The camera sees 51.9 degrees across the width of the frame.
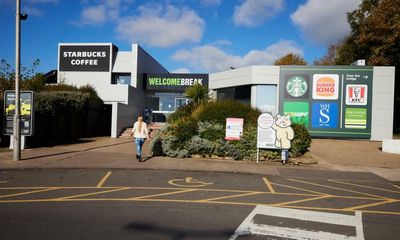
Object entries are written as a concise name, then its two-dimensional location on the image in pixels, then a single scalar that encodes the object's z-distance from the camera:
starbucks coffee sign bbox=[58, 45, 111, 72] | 32.88
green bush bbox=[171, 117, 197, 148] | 16.30
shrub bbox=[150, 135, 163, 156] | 16.33
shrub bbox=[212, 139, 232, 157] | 16.05
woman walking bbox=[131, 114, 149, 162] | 14.70
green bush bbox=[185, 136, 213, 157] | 16.03
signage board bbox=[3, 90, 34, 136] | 15.49
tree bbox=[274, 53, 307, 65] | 59.97
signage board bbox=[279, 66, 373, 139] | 26.31
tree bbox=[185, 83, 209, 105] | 23.02
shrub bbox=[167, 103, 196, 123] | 18.81
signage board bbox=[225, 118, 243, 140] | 16.05
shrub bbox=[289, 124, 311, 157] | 16.32
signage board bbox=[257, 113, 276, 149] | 15.72
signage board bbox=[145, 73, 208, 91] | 33.56
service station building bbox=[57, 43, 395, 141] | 26.25
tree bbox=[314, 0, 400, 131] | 31.20
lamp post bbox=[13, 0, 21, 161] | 13.90
